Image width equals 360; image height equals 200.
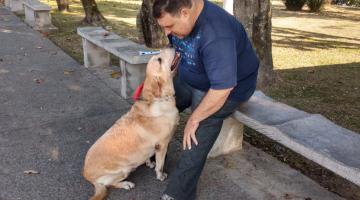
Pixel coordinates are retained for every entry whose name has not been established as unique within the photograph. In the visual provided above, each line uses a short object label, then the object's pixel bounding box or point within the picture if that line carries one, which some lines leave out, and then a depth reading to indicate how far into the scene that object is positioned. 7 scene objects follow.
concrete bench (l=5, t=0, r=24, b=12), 14.11
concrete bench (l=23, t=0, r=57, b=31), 10.49
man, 2.65
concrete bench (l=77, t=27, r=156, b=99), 5.18
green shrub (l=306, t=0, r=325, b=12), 15.34
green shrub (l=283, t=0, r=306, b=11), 15.73
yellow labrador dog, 3.27
